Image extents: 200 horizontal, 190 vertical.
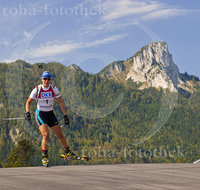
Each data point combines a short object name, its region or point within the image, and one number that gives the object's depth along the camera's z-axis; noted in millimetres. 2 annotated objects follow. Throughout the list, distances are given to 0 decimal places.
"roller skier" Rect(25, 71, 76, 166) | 10477
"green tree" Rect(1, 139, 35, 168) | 57938
